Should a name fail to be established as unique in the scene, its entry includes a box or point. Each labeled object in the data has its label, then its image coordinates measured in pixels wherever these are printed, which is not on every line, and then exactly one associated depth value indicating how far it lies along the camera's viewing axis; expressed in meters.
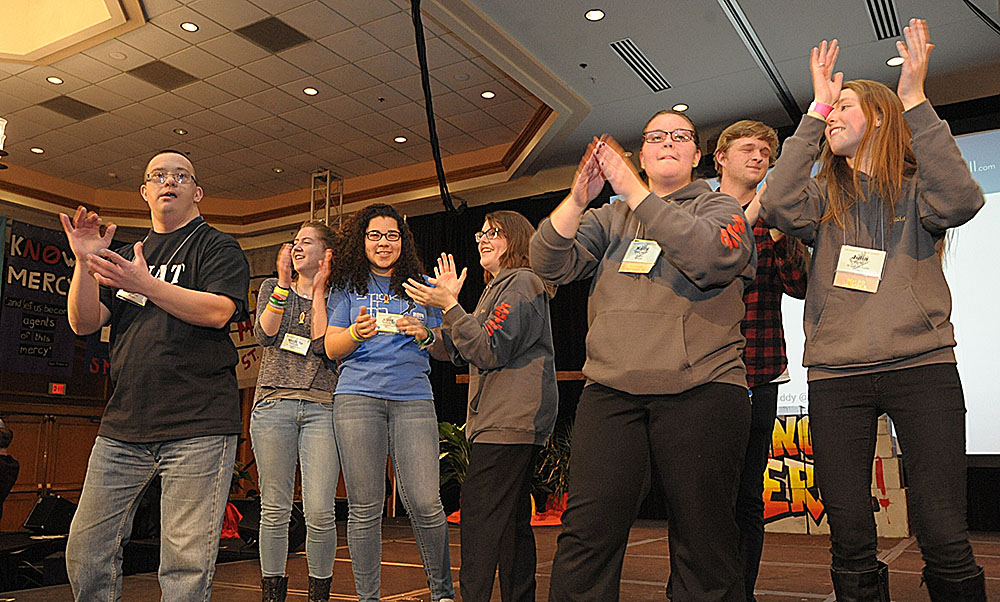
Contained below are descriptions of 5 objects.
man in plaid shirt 2.28
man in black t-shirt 1.80
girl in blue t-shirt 2.37
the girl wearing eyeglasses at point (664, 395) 1.50
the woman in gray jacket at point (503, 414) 2.16
